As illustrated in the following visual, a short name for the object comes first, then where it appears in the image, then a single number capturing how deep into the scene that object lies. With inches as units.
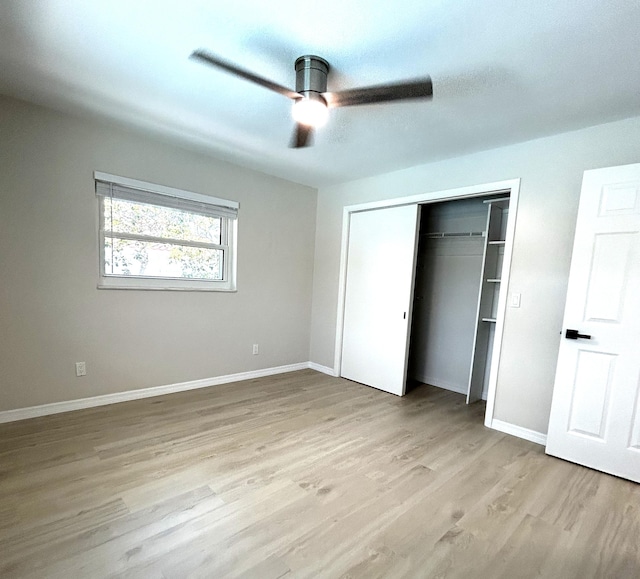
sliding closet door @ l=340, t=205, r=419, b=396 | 138.3
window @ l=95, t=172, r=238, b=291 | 114.4
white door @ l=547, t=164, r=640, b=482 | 84.0
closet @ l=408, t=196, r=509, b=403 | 134.4
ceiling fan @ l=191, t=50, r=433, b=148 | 62.7
